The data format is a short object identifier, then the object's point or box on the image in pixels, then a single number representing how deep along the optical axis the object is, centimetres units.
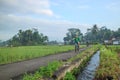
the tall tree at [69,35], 12044
